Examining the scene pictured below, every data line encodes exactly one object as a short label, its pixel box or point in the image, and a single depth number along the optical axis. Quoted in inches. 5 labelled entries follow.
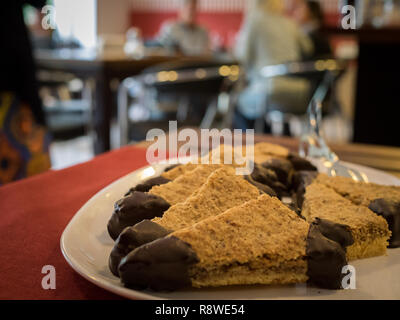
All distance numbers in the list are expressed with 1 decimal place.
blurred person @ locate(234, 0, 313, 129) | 115.6
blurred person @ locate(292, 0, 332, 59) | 132.8
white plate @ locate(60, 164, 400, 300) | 15.5
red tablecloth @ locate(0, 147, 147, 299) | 16.5
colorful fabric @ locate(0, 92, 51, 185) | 60.4
